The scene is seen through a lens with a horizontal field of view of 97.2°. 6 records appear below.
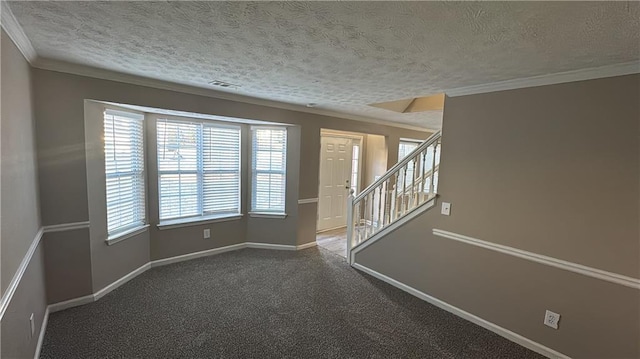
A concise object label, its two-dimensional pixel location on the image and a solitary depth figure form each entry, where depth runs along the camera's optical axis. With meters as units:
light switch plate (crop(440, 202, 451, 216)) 2.83
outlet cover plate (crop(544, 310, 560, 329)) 2.20
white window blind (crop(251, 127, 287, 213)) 4.23
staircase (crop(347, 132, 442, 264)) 3.07
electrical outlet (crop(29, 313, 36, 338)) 1.89
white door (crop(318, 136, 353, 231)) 5.41
